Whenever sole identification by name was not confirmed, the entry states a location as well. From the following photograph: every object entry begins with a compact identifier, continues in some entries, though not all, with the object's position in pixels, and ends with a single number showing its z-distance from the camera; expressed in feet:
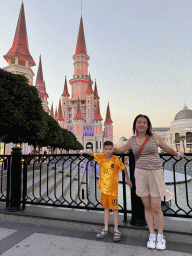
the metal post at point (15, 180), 11.62
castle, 247.29
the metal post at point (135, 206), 9.23
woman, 7.55
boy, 8.58
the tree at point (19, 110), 38.17
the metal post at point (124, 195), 9.80
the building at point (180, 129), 277.64
